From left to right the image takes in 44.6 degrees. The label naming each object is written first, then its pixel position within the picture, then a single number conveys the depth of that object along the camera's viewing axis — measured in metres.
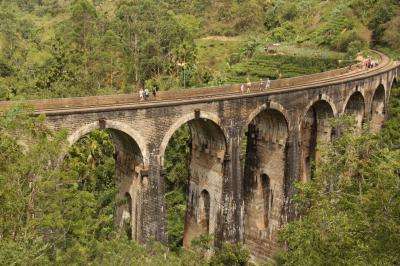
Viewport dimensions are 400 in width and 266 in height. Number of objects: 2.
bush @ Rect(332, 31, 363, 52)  71.88
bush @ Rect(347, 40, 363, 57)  66.75
